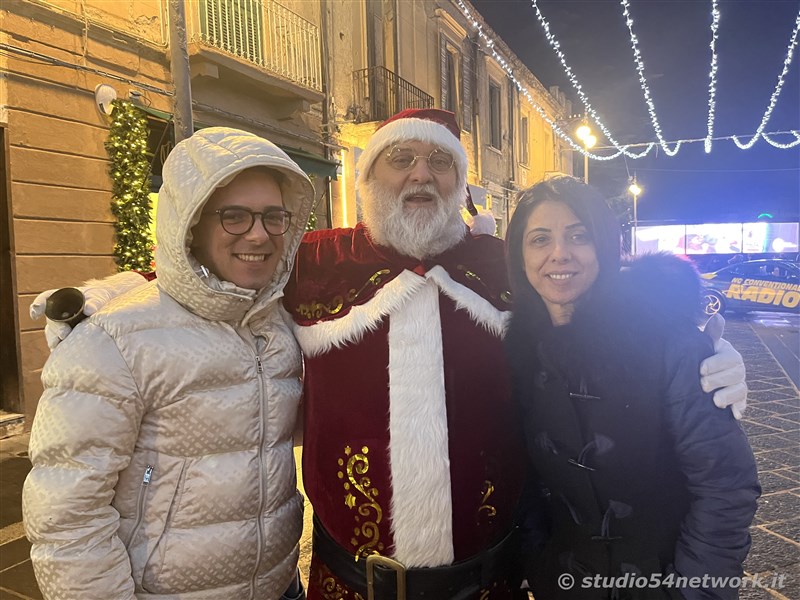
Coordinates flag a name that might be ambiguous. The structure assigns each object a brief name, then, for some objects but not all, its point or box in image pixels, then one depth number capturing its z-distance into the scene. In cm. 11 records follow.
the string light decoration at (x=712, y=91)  912
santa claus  164
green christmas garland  604
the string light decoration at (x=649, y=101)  972
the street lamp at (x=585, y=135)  1318
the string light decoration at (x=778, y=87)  1023
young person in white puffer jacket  126
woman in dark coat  140
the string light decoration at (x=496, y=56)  1413
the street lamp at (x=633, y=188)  2557
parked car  1288
